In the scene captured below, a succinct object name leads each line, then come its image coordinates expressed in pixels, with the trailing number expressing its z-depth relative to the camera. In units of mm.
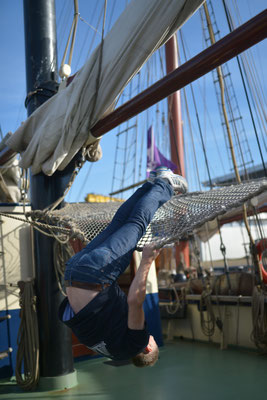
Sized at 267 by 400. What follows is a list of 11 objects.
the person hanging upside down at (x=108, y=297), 2377
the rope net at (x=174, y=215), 2723
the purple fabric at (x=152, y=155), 12250
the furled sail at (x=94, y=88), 3199
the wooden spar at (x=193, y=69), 2535
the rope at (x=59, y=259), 4332
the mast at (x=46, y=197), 4246
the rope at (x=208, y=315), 5876
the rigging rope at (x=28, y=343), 4160
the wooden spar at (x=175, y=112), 12086
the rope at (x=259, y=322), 4984
